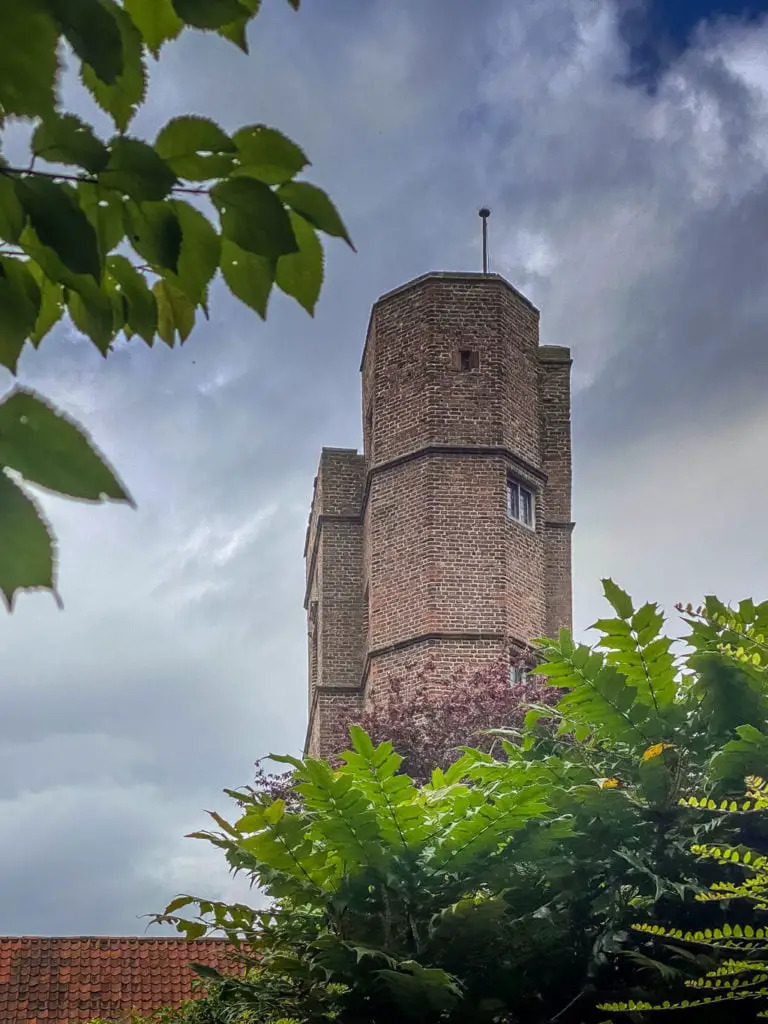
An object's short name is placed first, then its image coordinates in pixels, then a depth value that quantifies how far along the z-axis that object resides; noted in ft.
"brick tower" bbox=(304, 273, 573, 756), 92.53
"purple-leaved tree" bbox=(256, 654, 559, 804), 79.00
